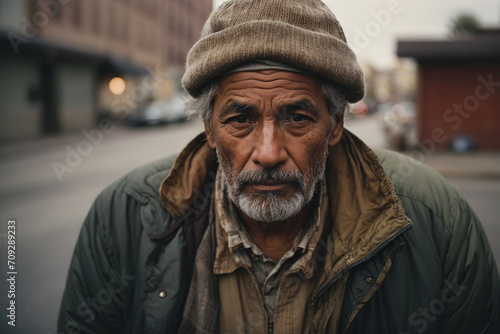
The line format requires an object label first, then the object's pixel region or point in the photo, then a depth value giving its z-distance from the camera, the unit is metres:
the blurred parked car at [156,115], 26.16
